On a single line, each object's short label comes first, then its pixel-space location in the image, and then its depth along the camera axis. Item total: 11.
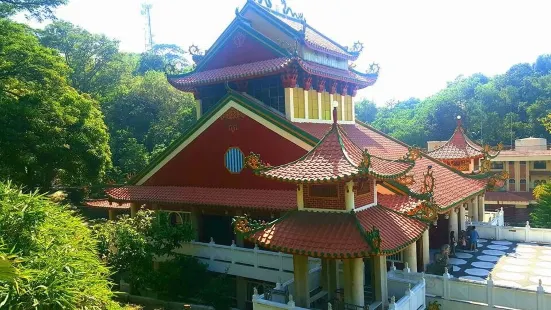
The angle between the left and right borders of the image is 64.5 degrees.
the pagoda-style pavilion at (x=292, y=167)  11.40
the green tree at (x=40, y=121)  22.08
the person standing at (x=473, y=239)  18.72
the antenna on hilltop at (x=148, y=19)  94.69
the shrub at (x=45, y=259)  7.88
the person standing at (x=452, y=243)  18.14
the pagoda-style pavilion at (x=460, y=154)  23.00
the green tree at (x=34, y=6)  24.89
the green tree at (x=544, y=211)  26.02
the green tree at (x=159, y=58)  75.69
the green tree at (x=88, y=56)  52.53
